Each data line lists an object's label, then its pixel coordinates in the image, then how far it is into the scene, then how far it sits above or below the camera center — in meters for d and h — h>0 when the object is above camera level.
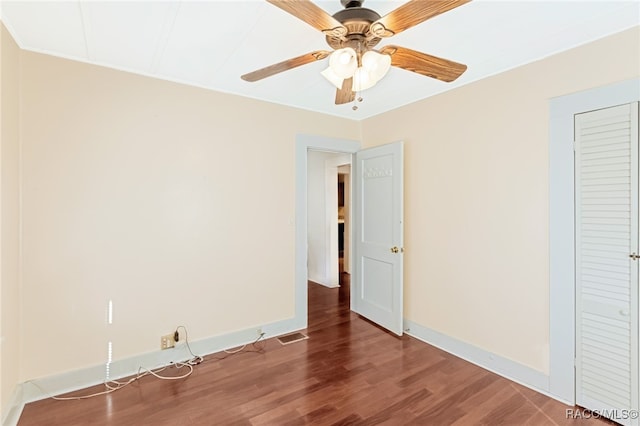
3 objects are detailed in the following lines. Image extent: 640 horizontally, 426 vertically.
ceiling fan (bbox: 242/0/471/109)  1.28 +0.85
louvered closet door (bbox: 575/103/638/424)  1.87 -0.33
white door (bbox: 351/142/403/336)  3.23 -0.30
